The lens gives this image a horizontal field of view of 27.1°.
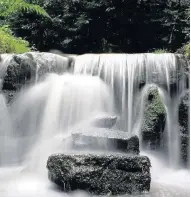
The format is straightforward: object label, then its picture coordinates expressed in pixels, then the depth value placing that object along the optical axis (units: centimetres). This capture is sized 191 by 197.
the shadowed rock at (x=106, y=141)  570
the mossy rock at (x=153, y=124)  748
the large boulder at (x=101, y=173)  505
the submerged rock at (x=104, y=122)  684
